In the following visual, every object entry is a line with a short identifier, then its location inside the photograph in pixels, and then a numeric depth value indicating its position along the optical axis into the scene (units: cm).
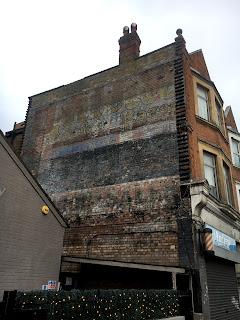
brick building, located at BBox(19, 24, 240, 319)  938
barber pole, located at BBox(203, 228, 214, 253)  898
